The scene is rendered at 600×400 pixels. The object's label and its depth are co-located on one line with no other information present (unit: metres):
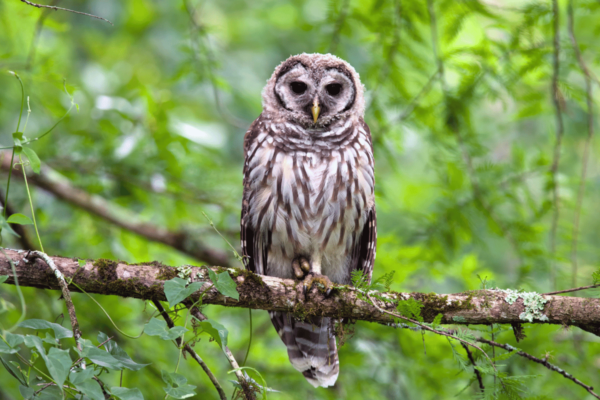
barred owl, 7.88
